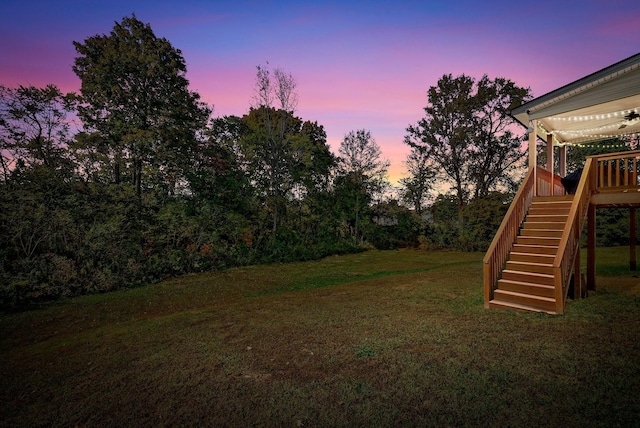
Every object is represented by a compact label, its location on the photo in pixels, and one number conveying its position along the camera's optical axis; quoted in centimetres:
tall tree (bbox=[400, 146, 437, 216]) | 2359
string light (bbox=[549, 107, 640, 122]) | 814
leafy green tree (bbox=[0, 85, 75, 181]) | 1007
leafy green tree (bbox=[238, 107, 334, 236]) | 1636
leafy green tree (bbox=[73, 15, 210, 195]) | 1324
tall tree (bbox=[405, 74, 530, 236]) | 2181
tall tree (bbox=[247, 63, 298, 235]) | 1602
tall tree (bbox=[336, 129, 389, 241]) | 2084
